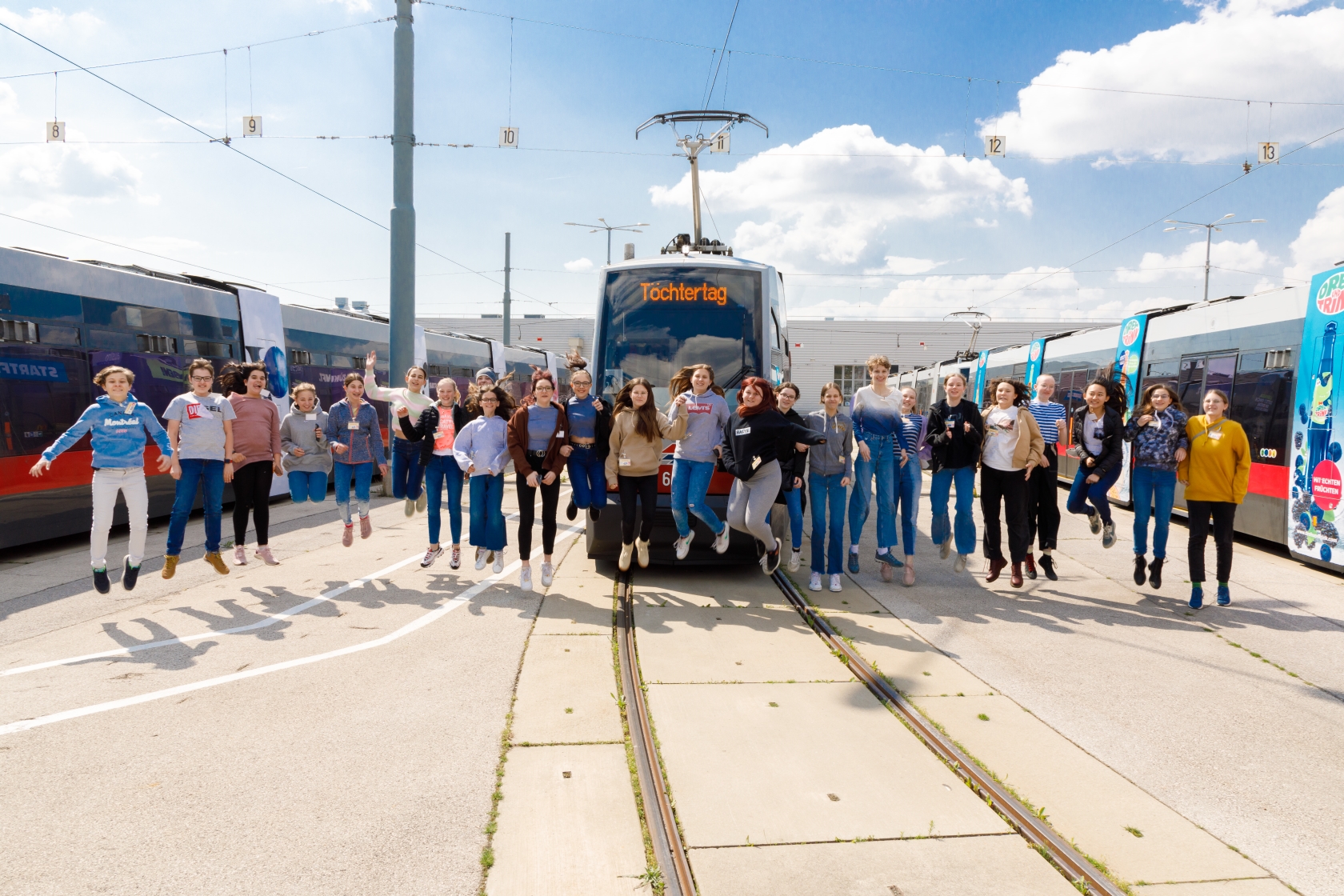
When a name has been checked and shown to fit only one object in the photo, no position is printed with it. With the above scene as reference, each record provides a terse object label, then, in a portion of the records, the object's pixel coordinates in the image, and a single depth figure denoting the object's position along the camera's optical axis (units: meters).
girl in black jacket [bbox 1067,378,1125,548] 7.16
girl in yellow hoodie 6.47
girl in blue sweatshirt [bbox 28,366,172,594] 6.18
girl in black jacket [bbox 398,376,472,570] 7.32
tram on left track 8.34
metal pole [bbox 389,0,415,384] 12.16
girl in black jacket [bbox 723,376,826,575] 6.50
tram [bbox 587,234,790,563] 8.37
